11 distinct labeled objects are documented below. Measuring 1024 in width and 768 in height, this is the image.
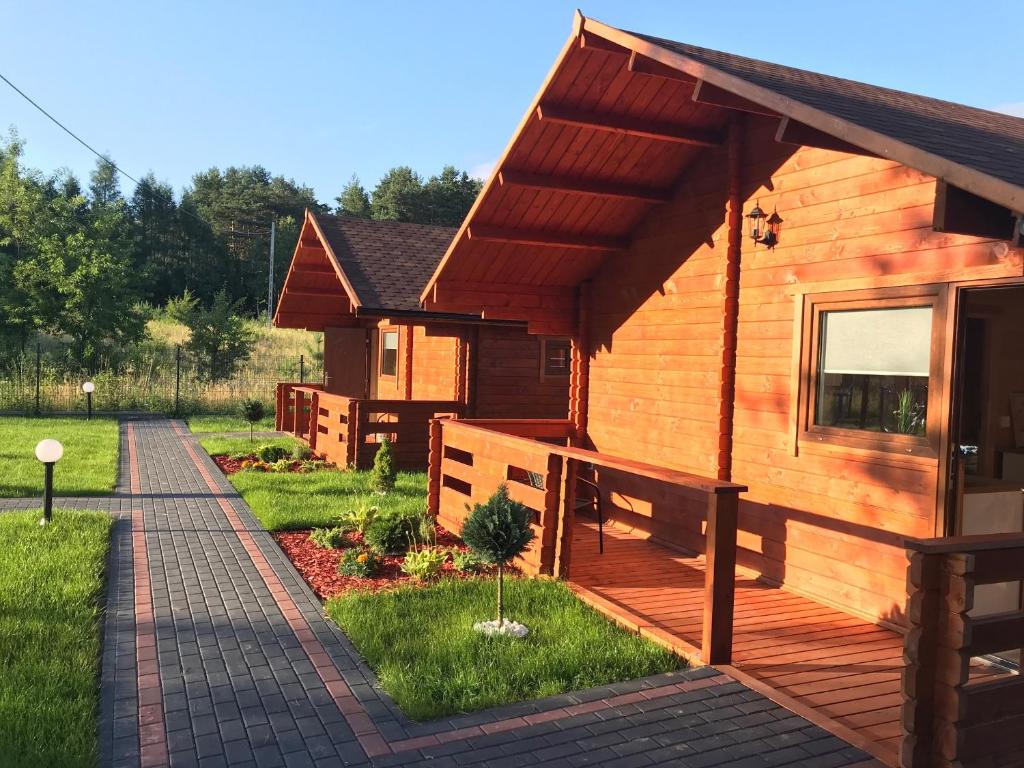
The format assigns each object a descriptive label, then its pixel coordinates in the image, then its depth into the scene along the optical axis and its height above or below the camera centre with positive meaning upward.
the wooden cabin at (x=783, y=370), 3.99 +0.15
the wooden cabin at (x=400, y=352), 12.76 +0.39
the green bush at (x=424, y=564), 6.68 -1.56
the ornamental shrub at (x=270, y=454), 13.56 -1.43
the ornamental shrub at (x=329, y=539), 7.72 -1.60
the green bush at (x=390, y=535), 7.45 -1.49
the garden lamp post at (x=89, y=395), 18.64 -0.86
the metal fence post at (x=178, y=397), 21.63 -0.90
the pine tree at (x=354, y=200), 61.34 +12.89
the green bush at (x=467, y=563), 6.88 -1.59
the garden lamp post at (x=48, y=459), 7.94 -0.98
